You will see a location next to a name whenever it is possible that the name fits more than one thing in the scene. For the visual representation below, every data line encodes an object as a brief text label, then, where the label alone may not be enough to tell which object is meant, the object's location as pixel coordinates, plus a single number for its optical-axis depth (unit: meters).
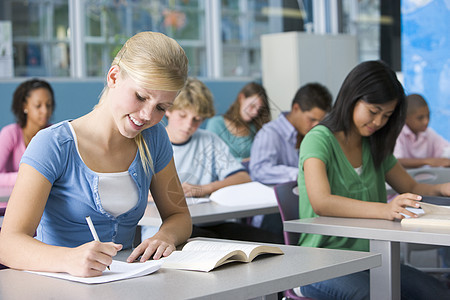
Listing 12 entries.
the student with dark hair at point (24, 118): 4.00
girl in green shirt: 2.11
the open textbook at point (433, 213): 1.98
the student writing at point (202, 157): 3.17
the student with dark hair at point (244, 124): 3.62
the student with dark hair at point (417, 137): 4.74
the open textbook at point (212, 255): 1.45
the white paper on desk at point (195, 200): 2.83
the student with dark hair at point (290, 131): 4.00
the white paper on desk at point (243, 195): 2.85
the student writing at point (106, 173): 1.55
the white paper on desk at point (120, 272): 1.35
